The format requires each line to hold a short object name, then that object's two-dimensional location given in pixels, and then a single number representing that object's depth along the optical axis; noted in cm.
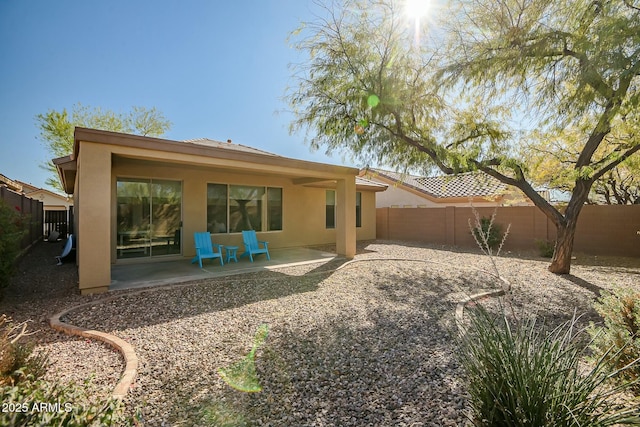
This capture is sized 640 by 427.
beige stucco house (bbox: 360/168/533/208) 1521
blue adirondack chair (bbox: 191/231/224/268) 872
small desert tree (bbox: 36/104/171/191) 2169
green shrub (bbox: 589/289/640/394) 263
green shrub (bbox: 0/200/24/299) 543
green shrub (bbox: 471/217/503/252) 1317
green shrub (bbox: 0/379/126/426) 140
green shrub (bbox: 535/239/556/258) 1094
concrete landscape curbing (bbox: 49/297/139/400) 279
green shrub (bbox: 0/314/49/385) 218
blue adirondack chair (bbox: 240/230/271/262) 959
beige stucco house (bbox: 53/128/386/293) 576
